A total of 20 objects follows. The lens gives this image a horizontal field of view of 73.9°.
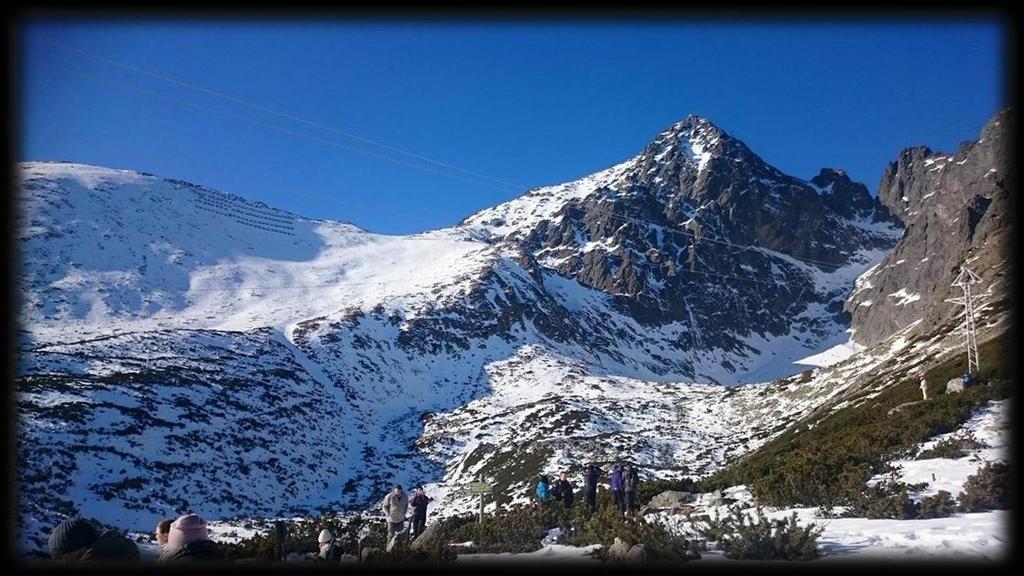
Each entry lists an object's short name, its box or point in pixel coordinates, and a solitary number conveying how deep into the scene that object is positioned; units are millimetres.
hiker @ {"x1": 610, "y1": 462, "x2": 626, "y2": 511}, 19094
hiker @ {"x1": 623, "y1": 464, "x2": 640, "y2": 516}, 18906
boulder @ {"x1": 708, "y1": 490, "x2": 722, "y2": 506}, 17078
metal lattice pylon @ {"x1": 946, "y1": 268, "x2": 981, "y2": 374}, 29603
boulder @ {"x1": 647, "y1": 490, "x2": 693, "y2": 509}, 18859
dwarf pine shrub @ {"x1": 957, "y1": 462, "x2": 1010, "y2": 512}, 11633
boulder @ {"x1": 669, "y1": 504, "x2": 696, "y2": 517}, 15984
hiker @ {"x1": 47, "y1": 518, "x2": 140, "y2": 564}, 8242
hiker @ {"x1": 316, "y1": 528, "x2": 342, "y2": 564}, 11094
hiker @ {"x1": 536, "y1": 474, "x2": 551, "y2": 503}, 21625
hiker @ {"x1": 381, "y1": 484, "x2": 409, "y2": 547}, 15852
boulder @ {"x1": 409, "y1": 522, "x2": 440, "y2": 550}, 12281
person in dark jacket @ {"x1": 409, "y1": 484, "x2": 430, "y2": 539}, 17453
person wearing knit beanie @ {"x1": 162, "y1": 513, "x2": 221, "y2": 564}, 7520
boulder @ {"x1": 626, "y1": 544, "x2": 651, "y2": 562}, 9531
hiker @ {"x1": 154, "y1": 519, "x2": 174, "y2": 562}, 9469
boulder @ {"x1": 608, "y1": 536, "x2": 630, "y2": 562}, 9711
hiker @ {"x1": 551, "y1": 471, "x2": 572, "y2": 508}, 20609
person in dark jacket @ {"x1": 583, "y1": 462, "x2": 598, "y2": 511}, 20250
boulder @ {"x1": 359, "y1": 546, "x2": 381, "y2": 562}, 10758
